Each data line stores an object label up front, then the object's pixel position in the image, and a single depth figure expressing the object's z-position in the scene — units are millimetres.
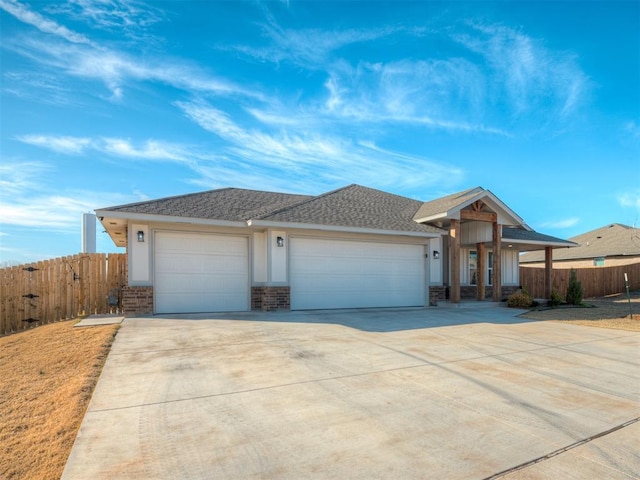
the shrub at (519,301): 14688
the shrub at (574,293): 16109
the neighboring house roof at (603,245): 26169
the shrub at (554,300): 15508
